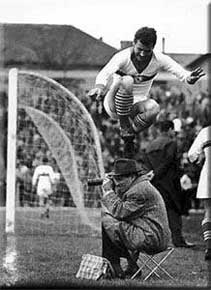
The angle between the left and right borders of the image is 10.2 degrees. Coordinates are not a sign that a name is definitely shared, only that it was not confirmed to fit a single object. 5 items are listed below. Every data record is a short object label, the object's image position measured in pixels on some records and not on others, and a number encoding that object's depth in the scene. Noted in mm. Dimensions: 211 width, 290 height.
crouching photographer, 9929
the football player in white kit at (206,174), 11720
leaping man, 10100
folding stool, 10170
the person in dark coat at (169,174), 14319
